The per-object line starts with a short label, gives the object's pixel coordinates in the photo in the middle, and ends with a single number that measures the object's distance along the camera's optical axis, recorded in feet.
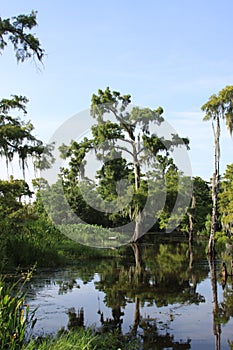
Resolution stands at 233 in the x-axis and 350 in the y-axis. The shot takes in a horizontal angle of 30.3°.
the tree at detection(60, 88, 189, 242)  103.04
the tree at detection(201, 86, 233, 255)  61.79
